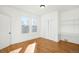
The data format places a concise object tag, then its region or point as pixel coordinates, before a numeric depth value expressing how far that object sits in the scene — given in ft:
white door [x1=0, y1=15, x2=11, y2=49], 5.31
